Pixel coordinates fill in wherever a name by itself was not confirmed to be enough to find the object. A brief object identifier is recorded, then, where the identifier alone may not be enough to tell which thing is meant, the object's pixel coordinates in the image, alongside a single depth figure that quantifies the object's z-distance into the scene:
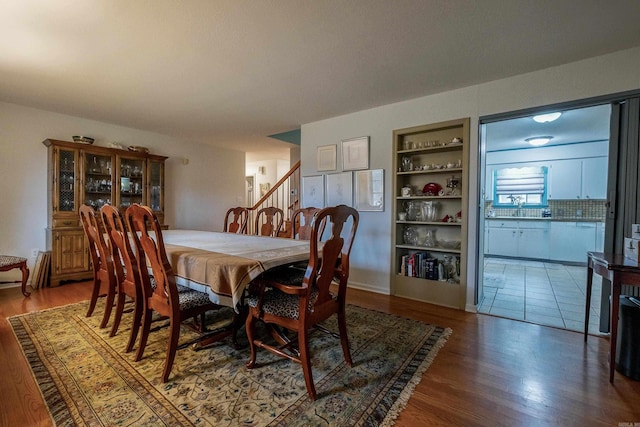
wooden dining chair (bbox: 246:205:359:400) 1.48
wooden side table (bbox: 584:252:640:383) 1.63
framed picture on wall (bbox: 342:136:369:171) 3.55
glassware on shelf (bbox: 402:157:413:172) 3.35
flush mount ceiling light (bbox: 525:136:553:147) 4.73
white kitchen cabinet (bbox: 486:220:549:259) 5.37
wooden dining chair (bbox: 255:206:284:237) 3.36
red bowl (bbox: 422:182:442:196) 3.18
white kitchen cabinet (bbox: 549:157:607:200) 5.01
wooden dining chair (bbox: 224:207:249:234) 3.54
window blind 5.57
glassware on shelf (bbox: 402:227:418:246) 3.42
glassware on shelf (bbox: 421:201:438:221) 3.23
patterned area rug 1.36
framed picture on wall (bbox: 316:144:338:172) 3.84
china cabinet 3.52
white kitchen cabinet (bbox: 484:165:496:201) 6.14
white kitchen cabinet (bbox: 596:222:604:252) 4.79
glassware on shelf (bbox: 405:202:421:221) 3.39
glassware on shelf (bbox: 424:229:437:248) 3.27
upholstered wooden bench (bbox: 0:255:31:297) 2.98
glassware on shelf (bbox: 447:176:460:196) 3.08
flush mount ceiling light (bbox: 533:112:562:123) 3.03
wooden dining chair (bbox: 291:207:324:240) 3.02
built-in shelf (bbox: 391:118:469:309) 2.94
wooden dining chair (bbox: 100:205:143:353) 1.84
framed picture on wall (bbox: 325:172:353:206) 3.72
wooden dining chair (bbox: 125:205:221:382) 1.60
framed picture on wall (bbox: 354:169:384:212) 3.46
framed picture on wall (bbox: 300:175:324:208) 3.99
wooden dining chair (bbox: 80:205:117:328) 2.20
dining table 1.50
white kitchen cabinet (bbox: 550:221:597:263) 4.93
